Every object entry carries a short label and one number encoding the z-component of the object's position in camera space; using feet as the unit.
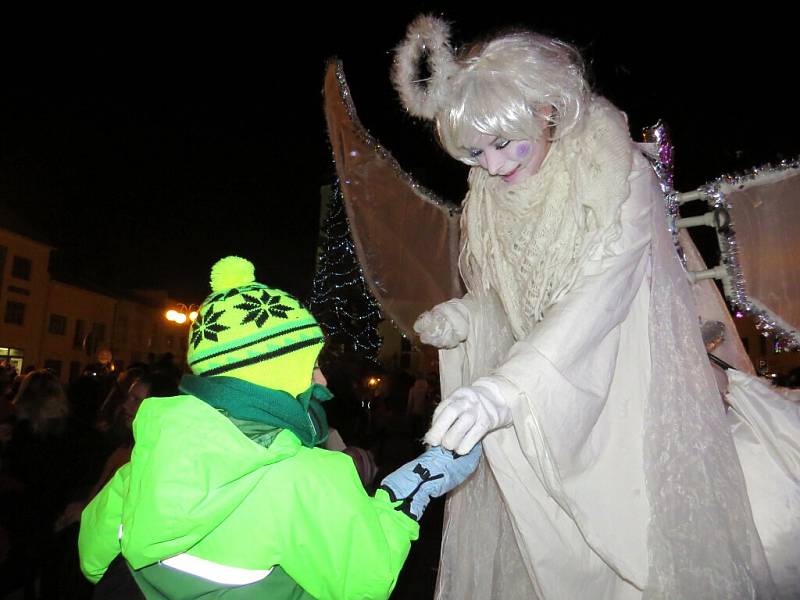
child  3.82
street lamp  32.42
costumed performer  4.93
